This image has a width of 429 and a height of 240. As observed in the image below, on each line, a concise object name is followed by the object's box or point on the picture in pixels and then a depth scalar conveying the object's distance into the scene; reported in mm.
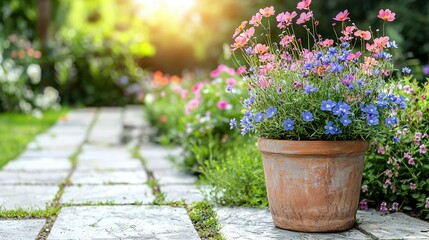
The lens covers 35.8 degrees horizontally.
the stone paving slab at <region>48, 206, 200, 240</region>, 3057
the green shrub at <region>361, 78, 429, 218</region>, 3451
